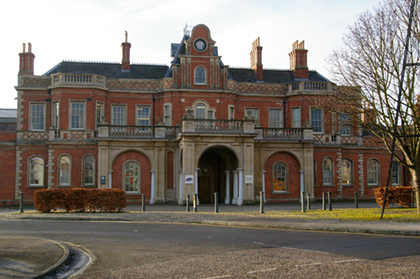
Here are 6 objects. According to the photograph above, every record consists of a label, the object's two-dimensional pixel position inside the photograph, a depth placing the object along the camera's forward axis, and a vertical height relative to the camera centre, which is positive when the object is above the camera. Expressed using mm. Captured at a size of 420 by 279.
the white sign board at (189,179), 30766 +4
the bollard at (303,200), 24053 -1104
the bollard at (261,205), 23625 -1339
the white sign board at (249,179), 31755 -7
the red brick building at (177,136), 33781 +3284
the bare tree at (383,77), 20953 +4802
